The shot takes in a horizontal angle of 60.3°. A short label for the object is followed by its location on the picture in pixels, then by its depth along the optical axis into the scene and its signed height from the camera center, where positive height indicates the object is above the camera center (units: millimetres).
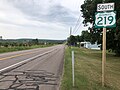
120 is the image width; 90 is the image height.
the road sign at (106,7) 4140 +1446
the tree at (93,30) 16486 +2089
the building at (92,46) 41600 -1564
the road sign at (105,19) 4075 +937
